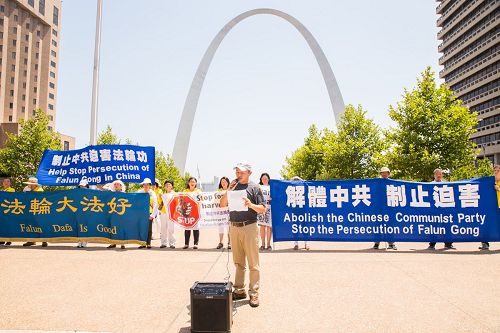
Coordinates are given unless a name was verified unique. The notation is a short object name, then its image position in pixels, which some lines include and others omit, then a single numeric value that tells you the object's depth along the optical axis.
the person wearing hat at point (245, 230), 5.56
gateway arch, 53.97
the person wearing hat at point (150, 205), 11.47
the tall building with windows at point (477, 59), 63.72
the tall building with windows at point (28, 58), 86.94
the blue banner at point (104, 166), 12.34
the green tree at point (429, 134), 25.42
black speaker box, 4.26
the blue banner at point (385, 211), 10.77
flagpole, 15.15
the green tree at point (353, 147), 35.31
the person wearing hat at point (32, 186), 12.24
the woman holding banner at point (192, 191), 11.48
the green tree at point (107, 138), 42.82
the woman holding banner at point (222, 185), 11.57
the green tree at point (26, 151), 37.72
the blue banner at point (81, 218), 11.46
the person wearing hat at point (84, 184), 11.75
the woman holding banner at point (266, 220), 11.19
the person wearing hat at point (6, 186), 12.40
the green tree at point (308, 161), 48.94
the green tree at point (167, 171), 58.78
